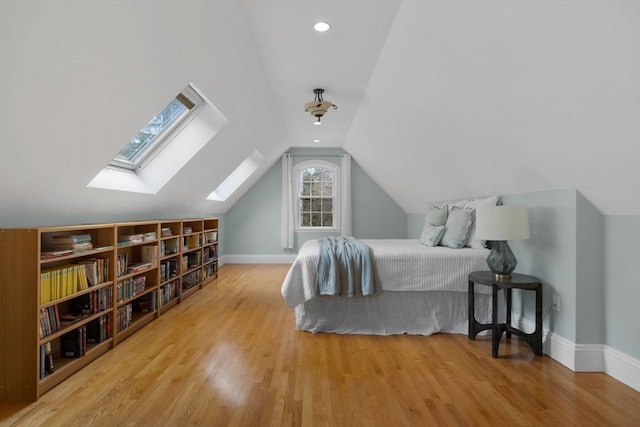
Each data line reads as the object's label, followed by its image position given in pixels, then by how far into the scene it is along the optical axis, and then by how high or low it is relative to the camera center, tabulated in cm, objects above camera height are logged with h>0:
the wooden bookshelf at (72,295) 200 -62
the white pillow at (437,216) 392 +0
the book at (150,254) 358 -42
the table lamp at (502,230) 251 -10
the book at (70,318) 238 -74
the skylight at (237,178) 579 +64
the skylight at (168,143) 334 +73
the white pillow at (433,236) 360 -22
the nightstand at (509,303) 246 -65
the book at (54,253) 215 -26
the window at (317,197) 695 +37
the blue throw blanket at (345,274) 299 -52
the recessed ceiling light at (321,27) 237 +132
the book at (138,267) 319 -51
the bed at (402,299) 303 -76
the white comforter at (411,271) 302 -50
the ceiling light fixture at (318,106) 342 +110
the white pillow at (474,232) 327 -16
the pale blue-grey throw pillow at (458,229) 340 -13
